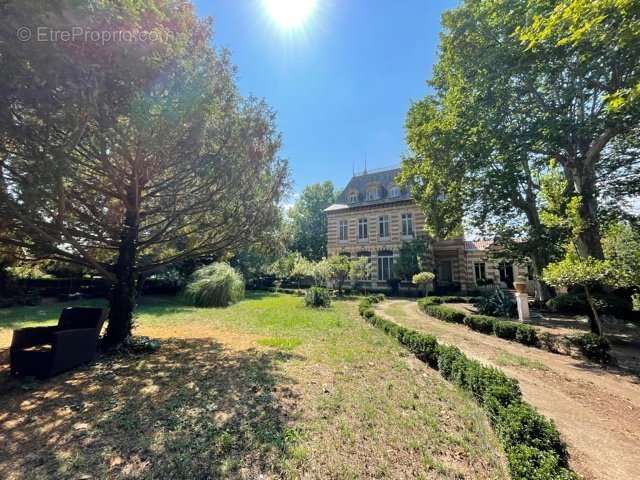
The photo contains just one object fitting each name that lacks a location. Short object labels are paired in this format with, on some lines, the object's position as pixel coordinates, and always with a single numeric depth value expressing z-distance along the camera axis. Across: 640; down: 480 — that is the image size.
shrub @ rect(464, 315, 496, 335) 8.83
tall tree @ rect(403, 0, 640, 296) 8.60
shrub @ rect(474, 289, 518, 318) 11.99
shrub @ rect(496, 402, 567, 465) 2.59
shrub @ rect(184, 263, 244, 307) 15.45
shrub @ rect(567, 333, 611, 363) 5.96
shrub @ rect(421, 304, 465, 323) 10.47
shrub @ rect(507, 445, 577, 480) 2.23
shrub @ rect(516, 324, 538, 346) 7.33
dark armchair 4.84
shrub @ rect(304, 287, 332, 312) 14.73
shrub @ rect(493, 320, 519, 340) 7.89
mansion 24.41
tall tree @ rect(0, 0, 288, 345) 3.88
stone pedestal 10.46
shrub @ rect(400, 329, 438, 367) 5.71
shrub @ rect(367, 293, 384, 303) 17.39
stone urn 10.46
